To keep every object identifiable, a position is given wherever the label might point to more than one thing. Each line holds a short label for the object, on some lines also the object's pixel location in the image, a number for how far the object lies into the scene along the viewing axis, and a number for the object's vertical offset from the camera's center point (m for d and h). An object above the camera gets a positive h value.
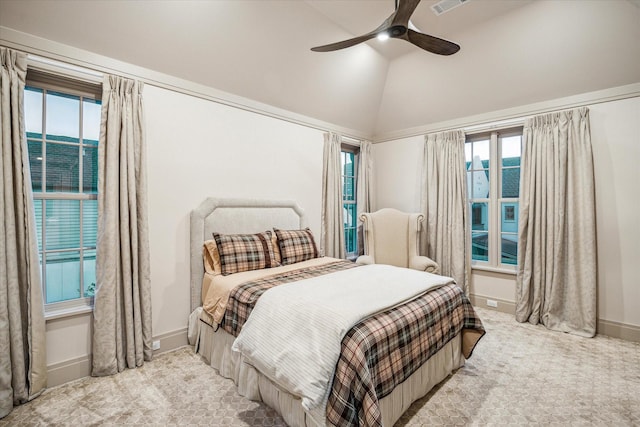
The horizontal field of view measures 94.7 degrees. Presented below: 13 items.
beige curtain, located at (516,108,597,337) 3.12 -0.20
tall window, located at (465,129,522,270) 3.87 +0.18
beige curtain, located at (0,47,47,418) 1.93 -0.35
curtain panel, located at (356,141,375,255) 4.77 +0.38
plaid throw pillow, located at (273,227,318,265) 3.19 -0.41
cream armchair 4.06 -0.40
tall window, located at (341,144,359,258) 4.85 +0.20
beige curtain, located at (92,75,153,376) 2.31 -0.23
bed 1.50 -0.86
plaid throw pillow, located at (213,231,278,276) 2.75 -0.42
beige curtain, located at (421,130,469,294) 3.99 +0.06
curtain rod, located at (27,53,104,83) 2.13 +1.08
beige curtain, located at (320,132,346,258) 4.20 +0.13
